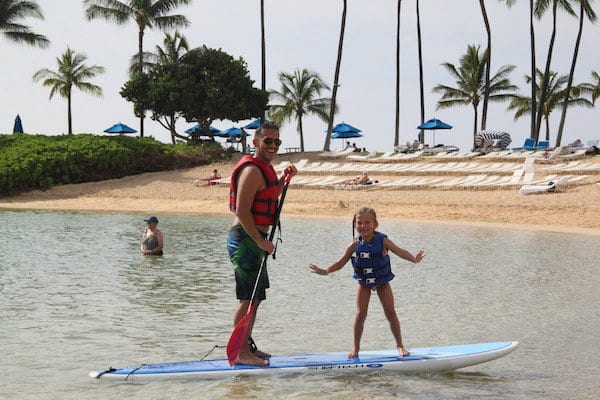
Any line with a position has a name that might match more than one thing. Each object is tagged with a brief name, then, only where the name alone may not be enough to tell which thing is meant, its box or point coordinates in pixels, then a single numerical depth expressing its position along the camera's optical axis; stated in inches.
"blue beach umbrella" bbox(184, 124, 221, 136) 2113.4
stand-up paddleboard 284.0
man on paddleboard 270.1
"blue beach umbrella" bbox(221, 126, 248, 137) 2281.0
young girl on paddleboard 287.1
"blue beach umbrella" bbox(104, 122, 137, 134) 2263.8
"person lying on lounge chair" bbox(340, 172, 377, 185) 1417.3
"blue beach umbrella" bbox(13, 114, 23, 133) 1868.8
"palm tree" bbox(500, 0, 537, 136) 1982.0
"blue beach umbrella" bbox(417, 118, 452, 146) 2126.0
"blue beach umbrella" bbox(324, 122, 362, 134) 2278.5
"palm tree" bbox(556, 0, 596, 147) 1983.3
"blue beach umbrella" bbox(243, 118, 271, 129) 2184.5
